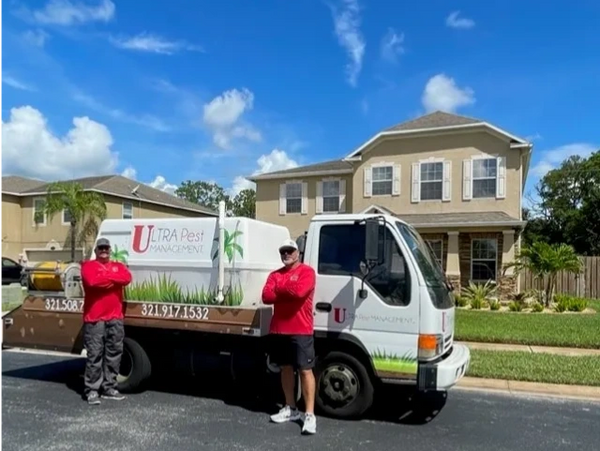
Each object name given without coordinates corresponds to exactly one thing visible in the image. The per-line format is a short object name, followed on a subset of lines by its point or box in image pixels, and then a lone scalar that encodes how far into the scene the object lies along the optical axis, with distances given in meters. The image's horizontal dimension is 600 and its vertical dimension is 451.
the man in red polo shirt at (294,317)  5.16
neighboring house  31.03
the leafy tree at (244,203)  58.50
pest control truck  5.28
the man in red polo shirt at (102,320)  6.01
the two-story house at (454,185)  19.58
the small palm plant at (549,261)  16.30
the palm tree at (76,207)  29.91
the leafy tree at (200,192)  69.44
